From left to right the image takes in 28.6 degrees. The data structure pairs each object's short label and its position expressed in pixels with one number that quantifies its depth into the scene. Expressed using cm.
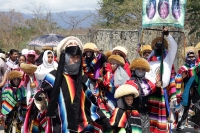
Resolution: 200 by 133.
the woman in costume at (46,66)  636
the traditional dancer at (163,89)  626
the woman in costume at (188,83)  754
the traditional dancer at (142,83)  579
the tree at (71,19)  2140
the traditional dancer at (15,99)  699
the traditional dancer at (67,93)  425
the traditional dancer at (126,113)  509
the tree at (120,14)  2297
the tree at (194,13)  1461
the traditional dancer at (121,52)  832
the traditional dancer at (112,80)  764
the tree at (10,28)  3334
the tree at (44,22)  2370
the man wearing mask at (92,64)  879
